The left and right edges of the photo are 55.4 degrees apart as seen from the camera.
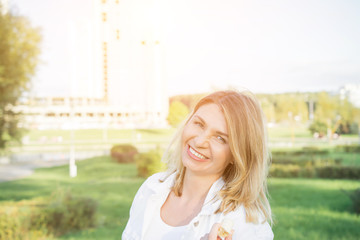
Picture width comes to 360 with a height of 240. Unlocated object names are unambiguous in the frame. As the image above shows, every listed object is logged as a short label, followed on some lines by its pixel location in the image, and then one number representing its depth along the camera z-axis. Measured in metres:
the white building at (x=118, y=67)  59.16
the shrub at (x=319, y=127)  31.36
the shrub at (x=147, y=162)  13.43
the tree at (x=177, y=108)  34.13
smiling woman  1.33
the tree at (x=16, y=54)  7.41
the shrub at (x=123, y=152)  20.11
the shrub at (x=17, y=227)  5.73
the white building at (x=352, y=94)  28.27
